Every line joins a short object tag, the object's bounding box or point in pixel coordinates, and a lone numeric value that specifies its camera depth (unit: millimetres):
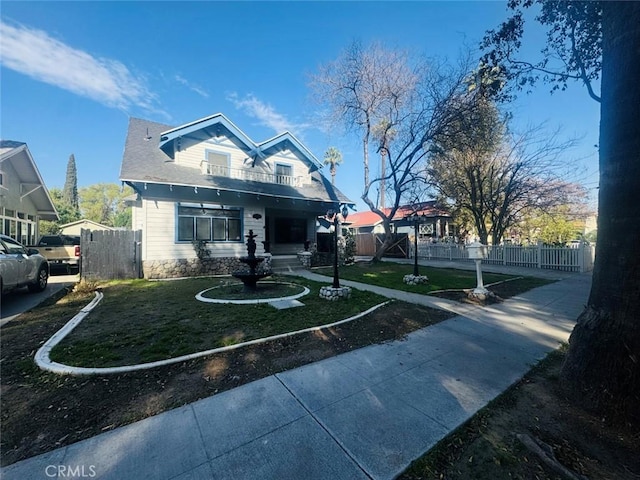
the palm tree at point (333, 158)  33219
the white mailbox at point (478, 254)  6973
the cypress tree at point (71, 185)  44062
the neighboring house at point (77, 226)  28042
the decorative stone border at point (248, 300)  6478
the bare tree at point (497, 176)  14086
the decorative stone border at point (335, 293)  6763
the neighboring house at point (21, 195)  11234
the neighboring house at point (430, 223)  22828
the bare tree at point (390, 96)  13359
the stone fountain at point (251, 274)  7703
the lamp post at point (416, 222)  9078
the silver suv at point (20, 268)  6191
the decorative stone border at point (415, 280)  9016
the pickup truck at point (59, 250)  11859
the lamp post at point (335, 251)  6879
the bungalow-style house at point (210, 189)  10758
